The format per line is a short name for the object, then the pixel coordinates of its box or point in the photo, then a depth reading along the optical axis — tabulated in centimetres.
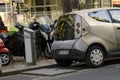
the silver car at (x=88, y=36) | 1289
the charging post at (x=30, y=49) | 1410
